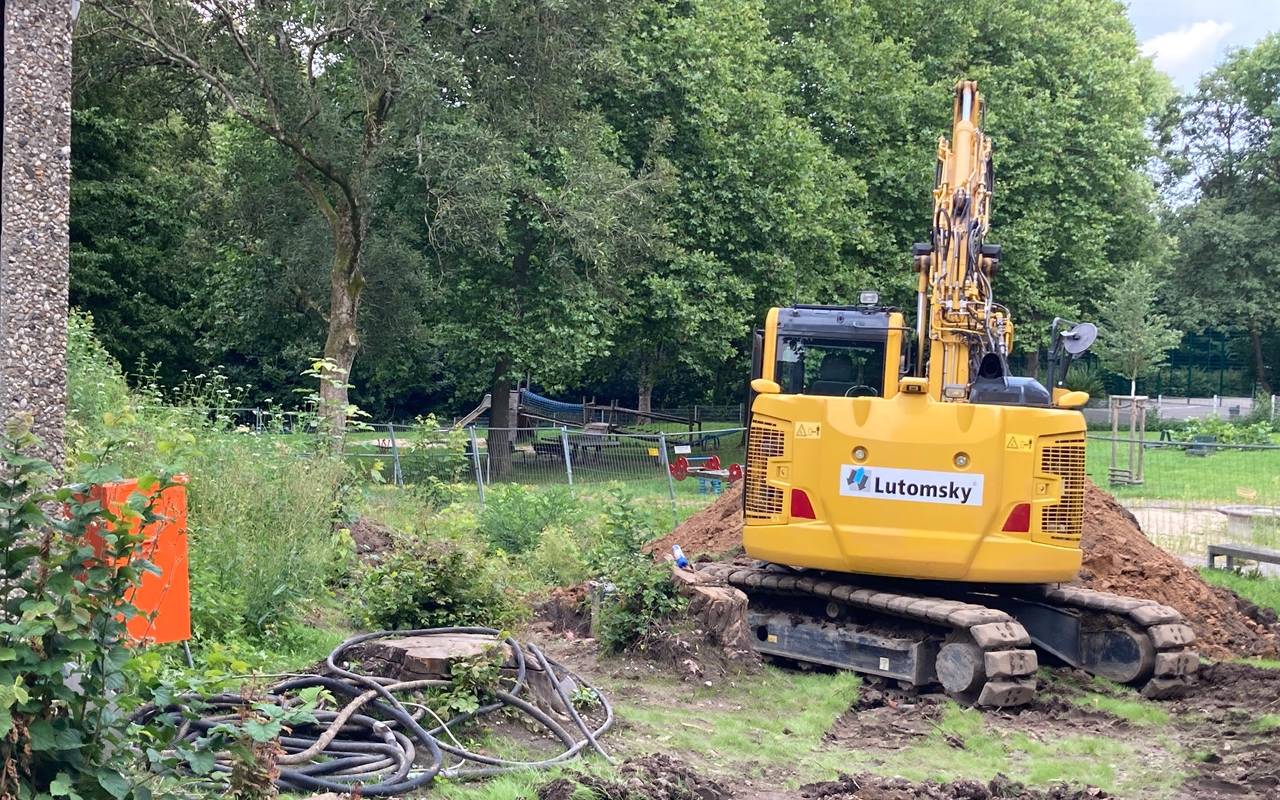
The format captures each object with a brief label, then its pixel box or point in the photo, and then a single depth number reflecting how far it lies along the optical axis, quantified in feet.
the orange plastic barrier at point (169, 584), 18.40
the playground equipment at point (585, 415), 106.52
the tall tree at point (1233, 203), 164.86
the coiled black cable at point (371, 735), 17.42
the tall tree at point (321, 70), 64.49
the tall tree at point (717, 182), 89.15
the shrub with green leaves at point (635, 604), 30.30
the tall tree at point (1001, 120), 105.19
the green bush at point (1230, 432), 108.68
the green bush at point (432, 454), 44.96
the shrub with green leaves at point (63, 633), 12.48
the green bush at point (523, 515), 47.88
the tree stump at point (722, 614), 30.60
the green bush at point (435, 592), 26.11
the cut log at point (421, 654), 22.16
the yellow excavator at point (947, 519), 29.86
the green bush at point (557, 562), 41.83
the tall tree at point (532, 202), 69.05
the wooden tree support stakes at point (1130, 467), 73.61
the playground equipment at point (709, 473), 70.64
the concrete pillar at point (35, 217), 19.75
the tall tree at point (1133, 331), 133.59
